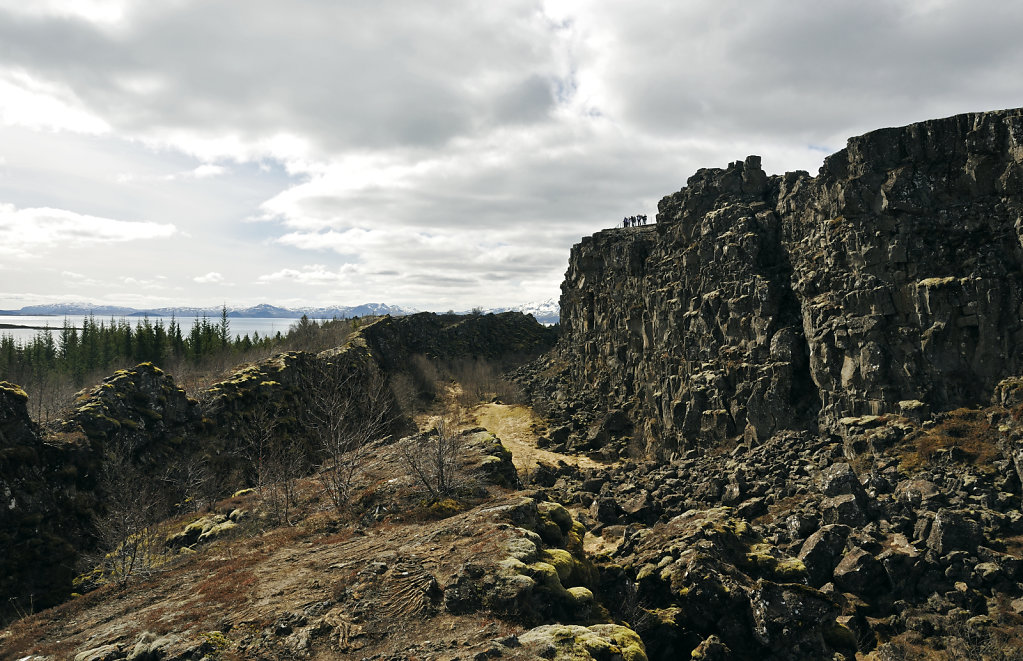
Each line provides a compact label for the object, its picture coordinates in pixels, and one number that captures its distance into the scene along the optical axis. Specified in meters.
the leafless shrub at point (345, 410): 26.84
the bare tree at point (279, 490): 27.30
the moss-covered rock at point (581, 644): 12.66
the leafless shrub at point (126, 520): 21.55
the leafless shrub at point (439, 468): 26.27
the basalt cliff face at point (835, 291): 37.28
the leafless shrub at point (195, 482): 36.81
